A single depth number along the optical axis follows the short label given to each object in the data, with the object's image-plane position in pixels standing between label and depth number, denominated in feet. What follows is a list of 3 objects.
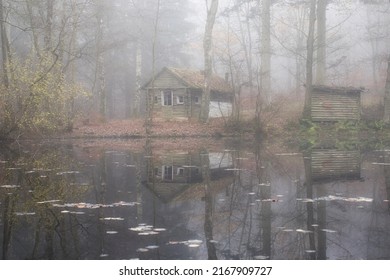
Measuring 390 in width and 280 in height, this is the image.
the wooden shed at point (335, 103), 174.60
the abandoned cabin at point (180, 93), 220.64
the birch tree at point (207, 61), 183.01
